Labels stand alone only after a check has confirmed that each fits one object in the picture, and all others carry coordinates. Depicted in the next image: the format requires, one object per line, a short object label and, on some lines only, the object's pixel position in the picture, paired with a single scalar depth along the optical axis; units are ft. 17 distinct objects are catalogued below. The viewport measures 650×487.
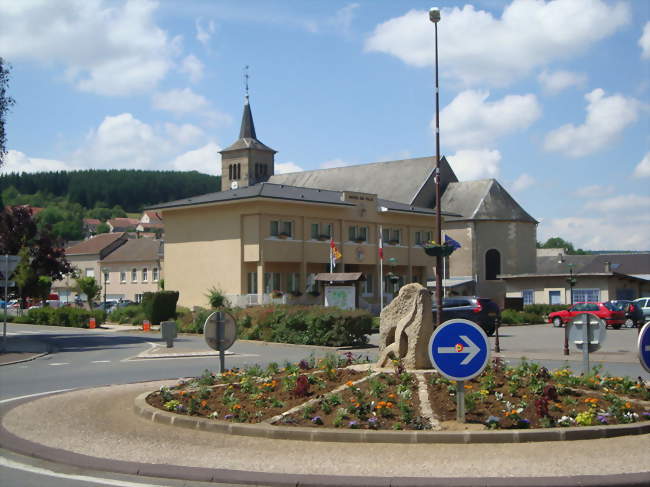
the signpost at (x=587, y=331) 37.68
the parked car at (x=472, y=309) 113.80
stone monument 40.65
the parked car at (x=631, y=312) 138.41
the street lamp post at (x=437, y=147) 94.63
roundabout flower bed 29.99
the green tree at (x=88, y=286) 195.62
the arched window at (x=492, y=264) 249.75
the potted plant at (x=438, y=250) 91.81
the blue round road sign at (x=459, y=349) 29.25
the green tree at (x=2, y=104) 103.30
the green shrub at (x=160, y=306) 142.31
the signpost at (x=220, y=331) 40.40
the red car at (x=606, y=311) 139.95
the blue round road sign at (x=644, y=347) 26.30
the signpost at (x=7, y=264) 81.25
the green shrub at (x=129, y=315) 148.54
